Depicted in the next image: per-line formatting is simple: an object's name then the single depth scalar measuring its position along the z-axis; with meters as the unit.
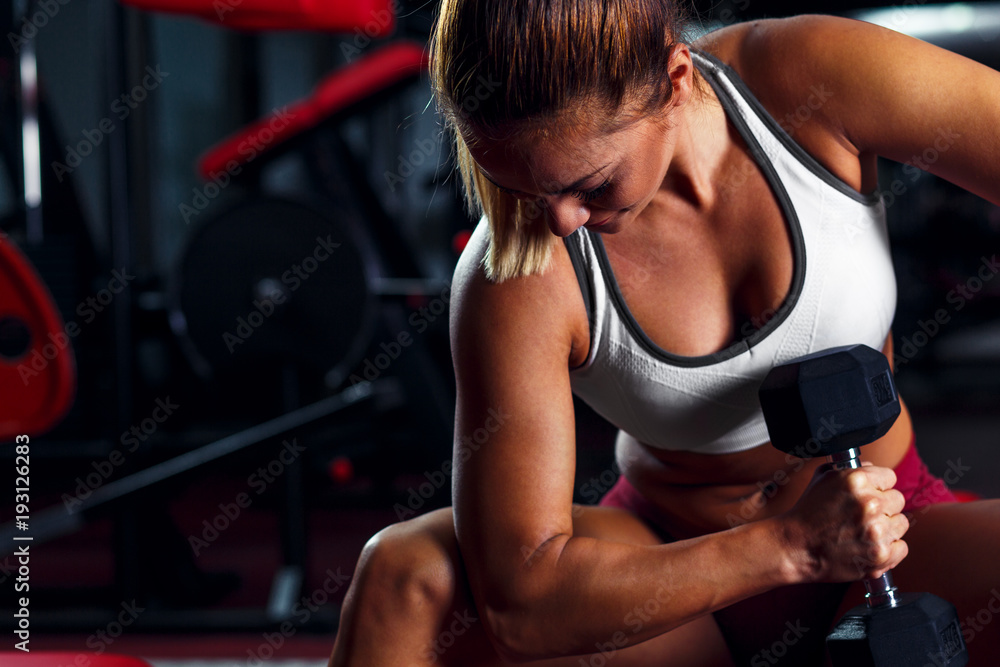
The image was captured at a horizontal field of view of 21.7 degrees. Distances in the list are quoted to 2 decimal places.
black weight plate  3.68
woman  2.00
